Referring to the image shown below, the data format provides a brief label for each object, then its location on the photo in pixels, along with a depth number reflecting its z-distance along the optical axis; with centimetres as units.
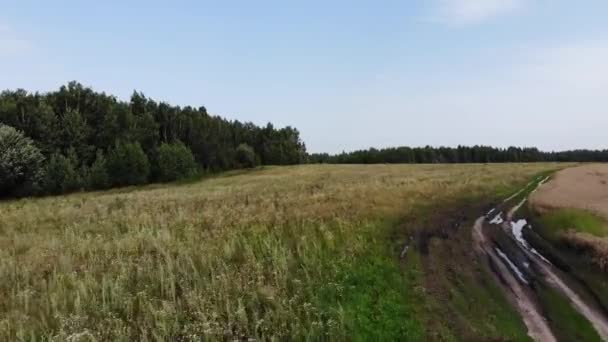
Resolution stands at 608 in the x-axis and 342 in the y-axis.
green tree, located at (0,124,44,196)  5494
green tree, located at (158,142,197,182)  7300
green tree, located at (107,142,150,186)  6662
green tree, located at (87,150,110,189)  6297
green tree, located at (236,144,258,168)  9581
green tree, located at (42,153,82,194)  5956
